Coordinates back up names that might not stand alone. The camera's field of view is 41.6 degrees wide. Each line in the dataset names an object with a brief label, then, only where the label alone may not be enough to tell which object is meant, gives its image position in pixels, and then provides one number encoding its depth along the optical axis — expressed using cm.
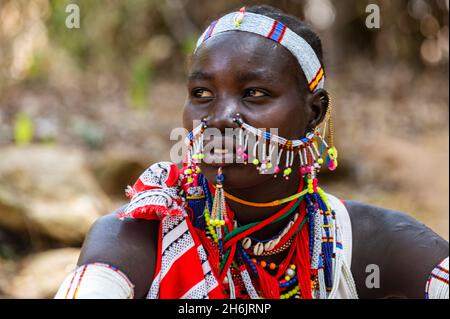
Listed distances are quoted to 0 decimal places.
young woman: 184
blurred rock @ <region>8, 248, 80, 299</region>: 387
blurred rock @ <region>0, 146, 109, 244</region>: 470
